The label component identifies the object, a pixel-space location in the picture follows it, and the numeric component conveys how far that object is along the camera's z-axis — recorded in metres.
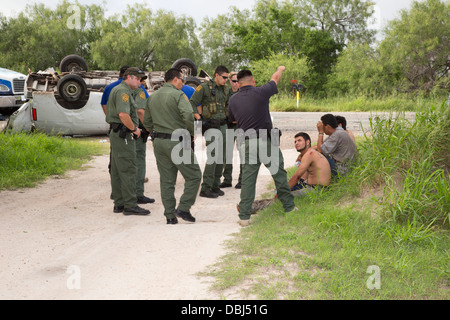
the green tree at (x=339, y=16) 38.16
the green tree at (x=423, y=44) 26.23
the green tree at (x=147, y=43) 36.34
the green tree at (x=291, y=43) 34.50
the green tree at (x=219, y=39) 41.28
